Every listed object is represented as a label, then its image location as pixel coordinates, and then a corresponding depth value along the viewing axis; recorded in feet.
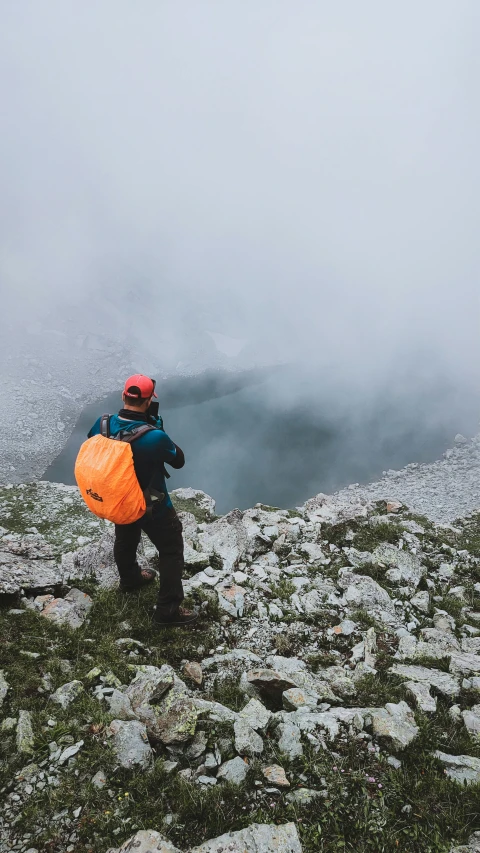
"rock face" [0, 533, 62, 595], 20.61
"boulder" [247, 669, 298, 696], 15.75
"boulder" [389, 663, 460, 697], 16.31
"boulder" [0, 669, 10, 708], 13.29
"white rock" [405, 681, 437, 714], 14.94
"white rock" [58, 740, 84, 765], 11.22
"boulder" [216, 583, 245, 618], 23.00
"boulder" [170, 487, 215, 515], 71.20
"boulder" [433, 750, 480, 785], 11.65
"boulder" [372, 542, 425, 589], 28.86
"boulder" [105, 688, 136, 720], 13.21
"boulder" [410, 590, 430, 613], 25.40
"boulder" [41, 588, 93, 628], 18.93
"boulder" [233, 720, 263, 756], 12.16
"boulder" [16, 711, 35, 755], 11.46
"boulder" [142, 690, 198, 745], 12.39
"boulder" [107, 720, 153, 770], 11.31
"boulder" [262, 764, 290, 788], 11.12
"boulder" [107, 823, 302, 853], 9.06
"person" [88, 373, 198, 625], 16.61
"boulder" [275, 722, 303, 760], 12.28
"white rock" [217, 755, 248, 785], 11.29
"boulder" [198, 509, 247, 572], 31.30
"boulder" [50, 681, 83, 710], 13.50
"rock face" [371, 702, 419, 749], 12.79
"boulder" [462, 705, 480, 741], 13.81
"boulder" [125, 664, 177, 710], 13.97
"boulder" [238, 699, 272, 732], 13.32
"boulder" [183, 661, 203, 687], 16.47
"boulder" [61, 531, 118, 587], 24.01
